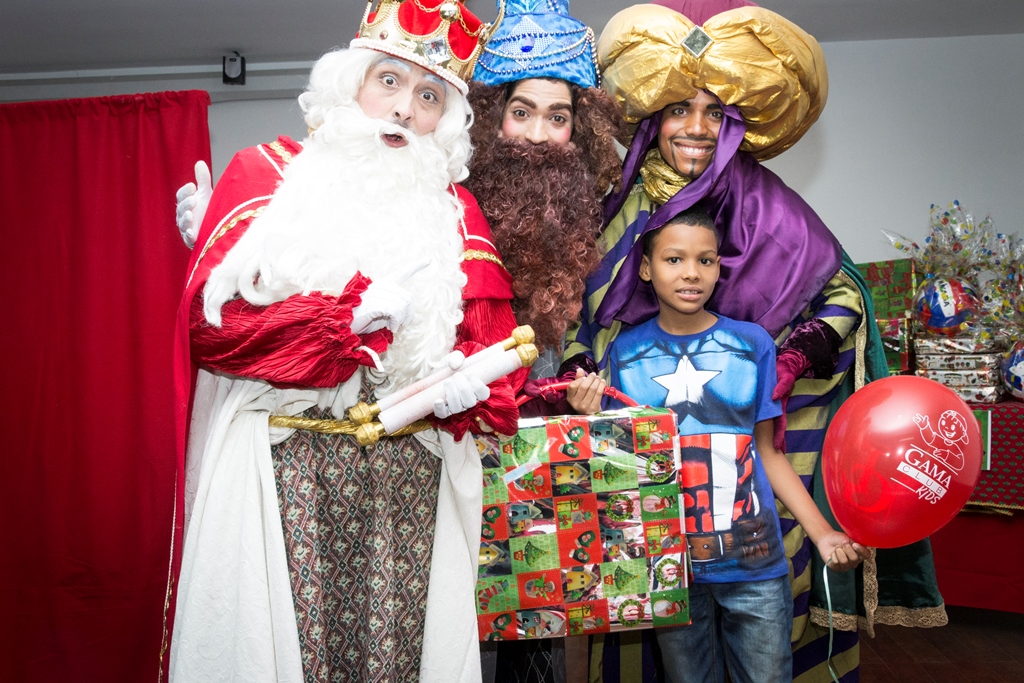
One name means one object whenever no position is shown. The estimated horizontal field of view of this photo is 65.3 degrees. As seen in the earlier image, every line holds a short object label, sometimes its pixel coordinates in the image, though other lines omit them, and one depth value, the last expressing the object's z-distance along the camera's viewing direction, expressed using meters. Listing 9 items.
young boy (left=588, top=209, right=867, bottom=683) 2.38
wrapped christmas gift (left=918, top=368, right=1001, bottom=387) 4.05
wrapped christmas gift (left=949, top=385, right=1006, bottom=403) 4.02
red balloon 2.10
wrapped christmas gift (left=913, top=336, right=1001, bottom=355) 4.07
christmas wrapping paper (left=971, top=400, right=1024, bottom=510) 3.88
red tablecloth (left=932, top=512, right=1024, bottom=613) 4.05
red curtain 4.11
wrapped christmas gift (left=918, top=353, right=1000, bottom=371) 4.07
